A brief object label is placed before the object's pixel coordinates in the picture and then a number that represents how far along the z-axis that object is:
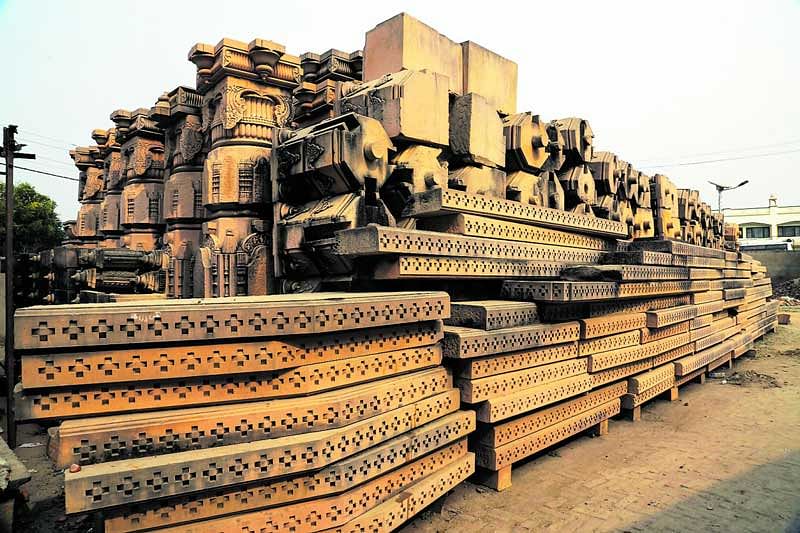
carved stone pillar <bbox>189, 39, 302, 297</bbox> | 6.33
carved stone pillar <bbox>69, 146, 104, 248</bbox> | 12.52
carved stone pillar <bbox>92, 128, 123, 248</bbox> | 10.48
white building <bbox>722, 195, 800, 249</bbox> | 47.75
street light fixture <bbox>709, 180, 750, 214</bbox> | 37.59
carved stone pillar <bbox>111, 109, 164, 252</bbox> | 8.98
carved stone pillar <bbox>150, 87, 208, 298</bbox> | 7.67
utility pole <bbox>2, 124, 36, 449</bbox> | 6.14
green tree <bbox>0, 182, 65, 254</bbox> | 26.55
